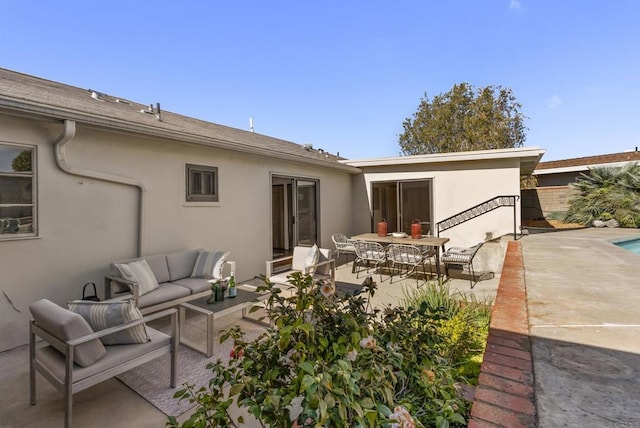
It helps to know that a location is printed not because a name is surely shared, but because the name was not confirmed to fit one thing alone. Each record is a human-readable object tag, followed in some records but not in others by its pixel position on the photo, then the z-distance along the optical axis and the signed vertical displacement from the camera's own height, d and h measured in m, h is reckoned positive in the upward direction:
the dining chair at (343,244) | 8.63 -0.82
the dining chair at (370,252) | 7.43 -0.90
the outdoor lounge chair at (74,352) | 2.44 -1.21
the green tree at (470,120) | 20.49 +6.59
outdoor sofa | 4.40 -0.96
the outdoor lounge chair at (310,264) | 5.68 -0.93
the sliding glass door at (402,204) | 9.83 +0.38
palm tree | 10.71 +0.57
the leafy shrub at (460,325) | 2.61 -1.15
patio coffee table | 3.73 -1.21
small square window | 6.01 +0.70
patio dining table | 7.26 -0.64
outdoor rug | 2.84 -1.70
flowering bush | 1.15 -0.71
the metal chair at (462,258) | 6.77 -1.00
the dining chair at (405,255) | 6.96 -0.93
